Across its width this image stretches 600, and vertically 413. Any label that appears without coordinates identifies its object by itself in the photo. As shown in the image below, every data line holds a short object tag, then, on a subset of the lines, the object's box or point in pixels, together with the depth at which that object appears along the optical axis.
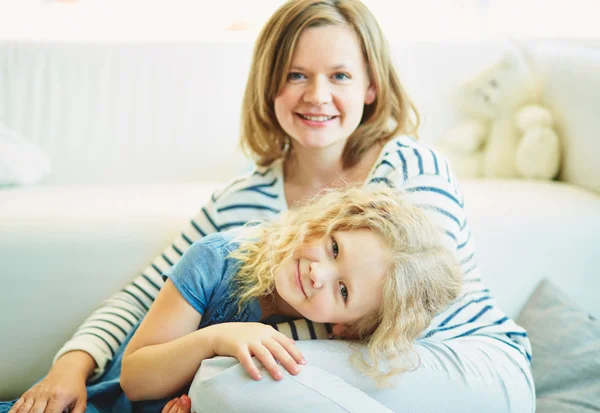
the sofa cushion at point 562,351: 1.32
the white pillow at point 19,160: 1.79
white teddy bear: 1.93
